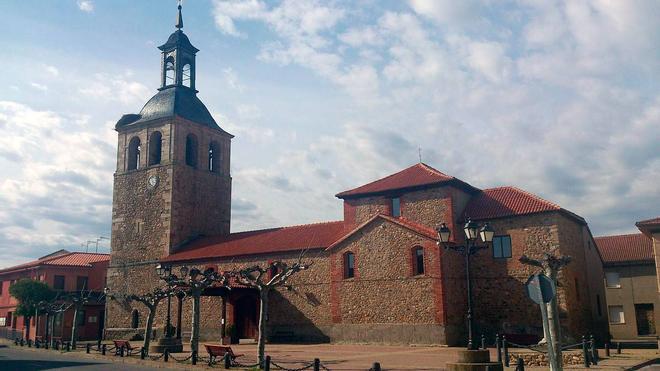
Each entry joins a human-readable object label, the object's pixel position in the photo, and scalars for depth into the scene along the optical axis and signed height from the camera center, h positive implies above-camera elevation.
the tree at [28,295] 39.81 +0.83
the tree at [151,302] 24.19 +0.12
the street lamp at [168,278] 25.39 +1.17
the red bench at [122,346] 23.27 -1.71
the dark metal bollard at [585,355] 17.00 -1.70
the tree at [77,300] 28.61 +0.37
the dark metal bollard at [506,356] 17.51 -1.74
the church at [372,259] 26.45 +2.30
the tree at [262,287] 18.00 +0.53
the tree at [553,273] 13.26 +0.71
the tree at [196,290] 21.41 +0.56
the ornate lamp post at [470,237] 14.81 +1.75
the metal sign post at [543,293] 8.37 +0.09
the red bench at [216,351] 18.77 -1.58
